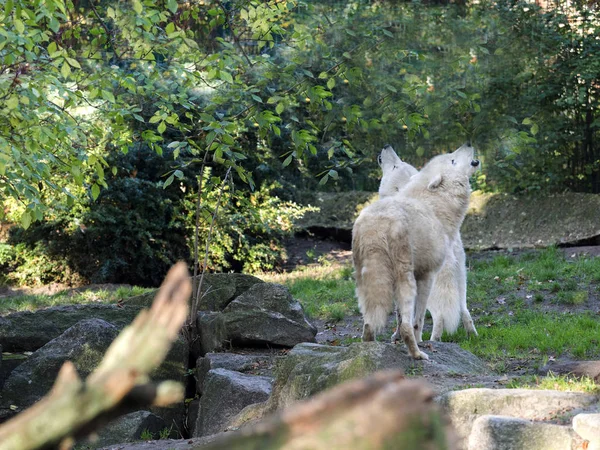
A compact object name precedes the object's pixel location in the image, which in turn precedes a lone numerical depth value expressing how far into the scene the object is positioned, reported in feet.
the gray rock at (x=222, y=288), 64.54
